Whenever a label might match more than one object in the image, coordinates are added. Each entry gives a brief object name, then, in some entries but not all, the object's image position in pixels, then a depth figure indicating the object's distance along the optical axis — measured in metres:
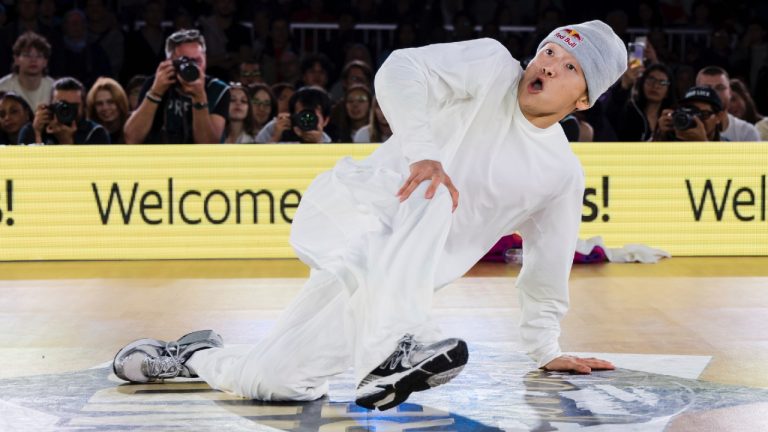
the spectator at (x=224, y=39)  18.94
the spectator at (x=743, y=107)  16.25
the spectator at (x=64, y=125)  13.94
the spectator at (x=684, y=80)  18.39
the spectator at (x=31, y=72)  16.44
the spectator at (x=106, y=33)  19.08
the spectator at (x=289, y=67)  18.64
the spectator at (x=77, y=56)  18.62
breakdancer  5.89
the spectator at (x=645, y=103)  15.59
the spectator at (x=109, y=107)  14.33
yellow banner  13.50
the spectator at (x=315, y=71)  17.55
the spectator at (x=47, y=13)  19.11
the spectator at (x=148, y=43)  18.52
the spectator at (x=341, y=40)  19.62
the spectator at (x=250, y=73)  17.47
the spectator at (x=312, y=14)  20.43
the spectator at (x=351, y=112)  15.34
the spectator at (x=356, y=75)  16.12
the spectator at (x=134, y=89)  15.89
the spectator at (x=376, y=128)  14.44
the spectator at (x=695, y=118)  14.20
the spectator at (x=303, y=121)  14.02
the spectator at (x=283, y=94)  16.10
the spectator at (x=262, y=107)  15.42
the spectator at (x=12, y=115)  14.84
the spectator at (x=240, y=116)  14.99
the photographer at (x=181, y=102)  13.27
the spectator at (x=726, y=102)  14.95
